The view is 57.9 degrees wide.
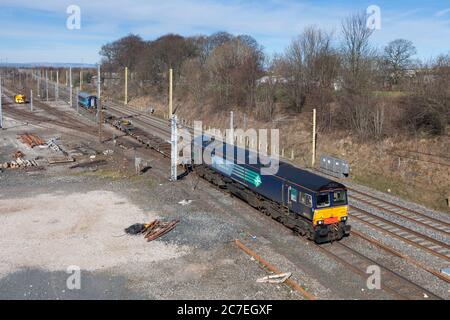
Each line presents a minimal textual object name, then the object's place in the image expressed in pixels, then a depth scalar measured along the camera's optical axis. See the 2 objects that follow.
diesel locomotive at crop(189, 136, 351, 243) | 17.19
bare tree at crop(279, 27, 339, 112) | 44.50
